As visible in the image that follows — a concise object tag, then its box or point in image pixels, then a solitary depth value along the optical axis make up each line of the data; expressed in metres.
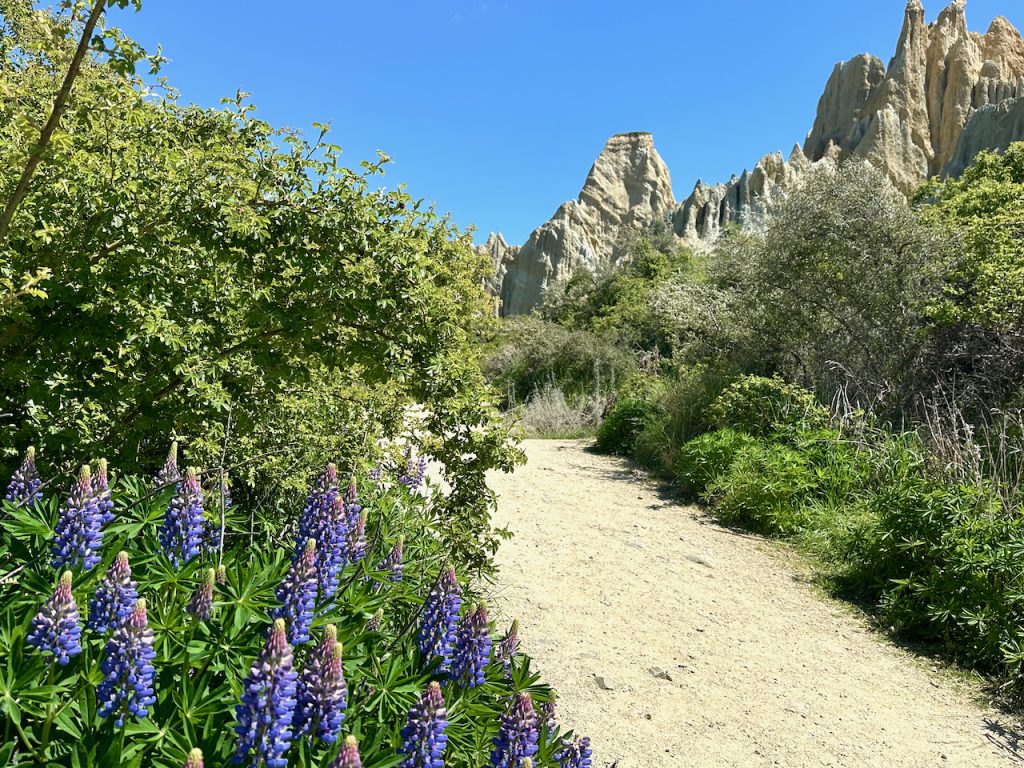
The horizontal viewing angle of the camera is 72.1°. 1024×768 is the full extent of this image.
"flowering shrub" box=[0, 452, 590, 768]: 1.68
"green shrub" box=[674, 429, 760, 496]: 8.94
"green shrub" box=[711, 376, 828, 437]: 9.08
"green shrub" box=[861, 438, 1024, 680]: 4.79
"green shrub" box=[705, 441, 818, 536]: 7.70
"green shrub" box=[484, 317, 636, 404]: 17.17
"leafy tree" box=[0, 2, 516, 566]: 3.27
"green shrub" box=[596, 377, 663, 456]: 12.14
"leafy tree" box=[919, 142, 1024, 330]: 8.18
